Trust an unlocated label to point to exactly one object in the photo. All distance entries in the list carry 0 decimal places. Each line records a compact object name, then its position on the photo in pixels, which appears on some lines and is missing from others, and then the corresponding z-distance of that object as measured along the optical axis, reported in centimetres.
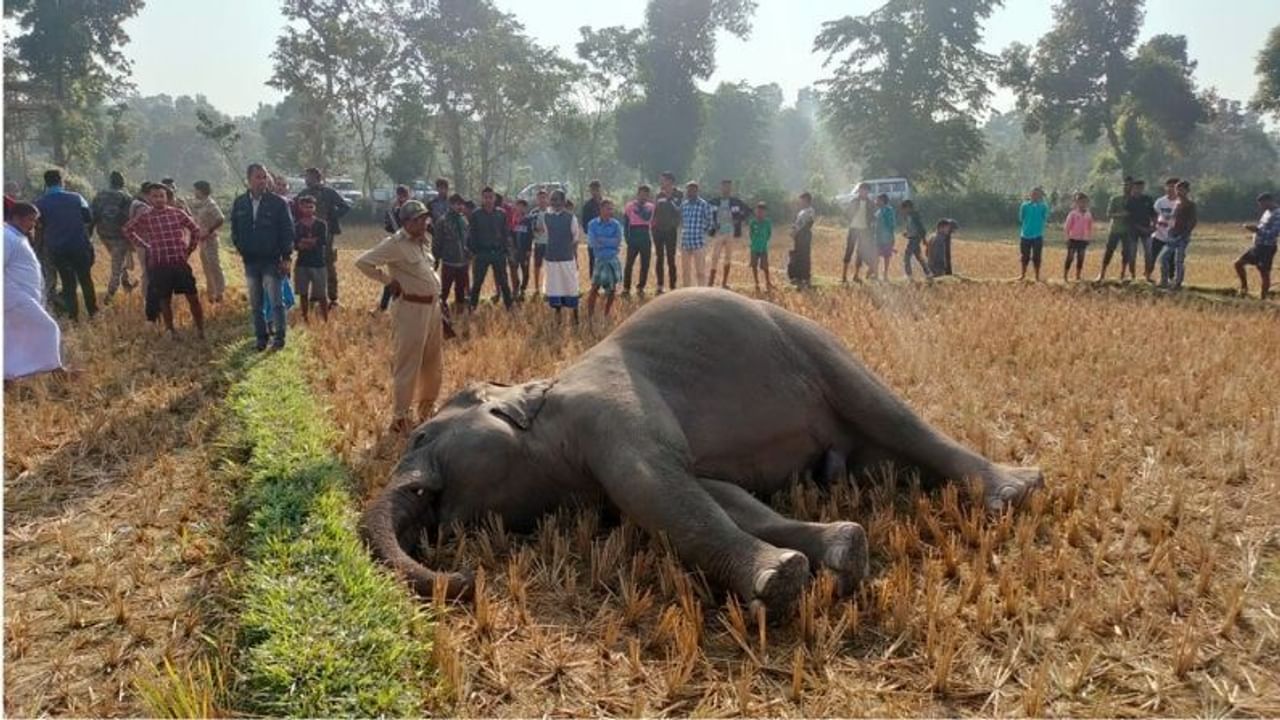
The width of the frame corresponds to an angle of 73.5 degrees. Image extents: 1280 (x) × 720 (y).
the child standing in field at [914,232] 1495
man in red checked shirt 892
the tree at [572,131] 4284
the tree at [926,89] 4053
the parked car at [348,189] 3628
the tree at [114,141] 4058
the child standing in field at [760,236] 1373
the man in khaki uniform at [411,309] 592
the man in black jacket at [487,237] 1090
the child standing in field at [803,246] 1417
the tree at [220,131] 3142
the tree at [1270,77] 3503
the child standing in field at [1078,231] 1391
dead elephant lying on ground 335
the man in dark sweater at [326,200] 1041
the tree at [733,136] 6134
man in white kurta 613
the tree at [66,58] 3438
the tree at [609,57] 4531
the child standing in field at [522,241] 1303
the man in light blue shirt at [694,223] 1227
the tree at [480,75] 3694
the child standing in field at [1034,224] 1388
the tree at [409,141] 3722
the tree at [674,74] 4572
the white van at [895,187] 3691
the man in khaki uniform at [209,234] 1082
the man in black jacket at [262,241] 827
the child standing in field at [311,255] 977
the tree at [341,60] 3256
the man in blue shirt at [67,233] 1001
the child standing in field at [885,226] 1479
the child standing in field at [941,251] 1595
